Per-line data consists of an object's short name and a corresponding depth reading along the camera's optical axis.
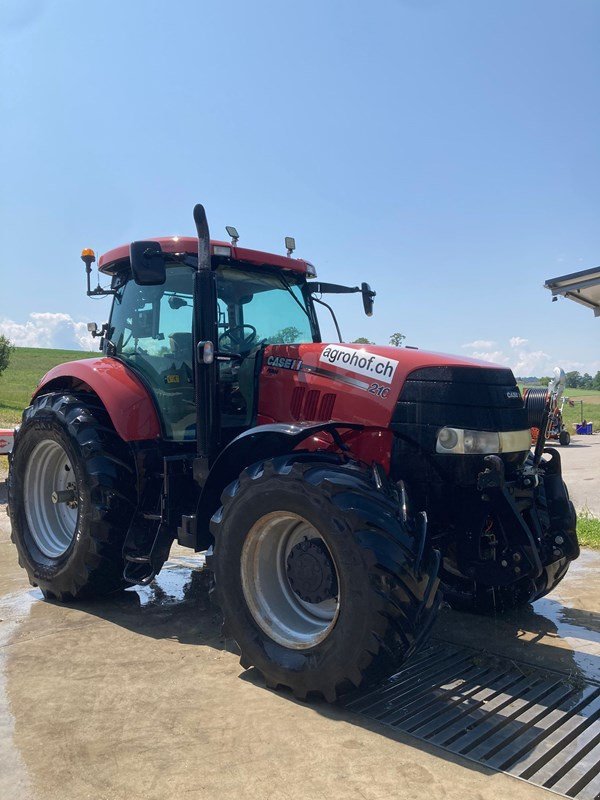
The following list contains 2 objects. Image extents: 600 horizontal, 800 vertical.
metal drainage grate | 2.69
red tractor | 3.17
